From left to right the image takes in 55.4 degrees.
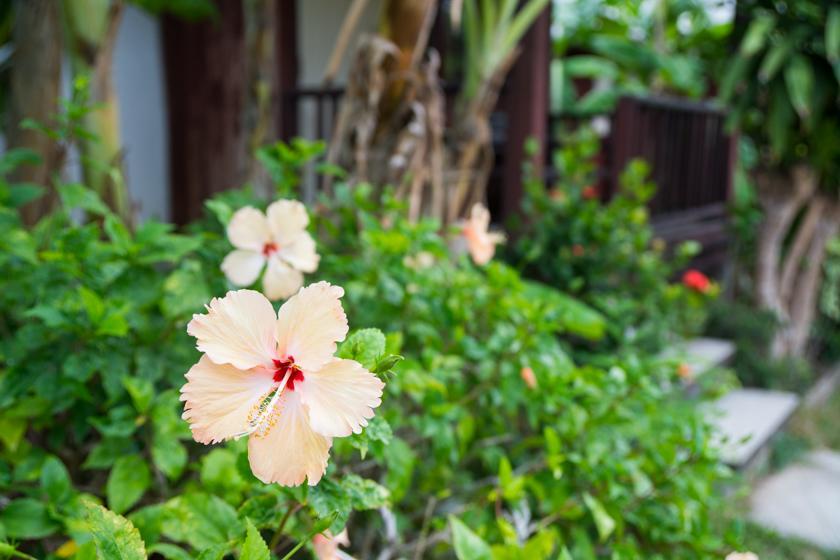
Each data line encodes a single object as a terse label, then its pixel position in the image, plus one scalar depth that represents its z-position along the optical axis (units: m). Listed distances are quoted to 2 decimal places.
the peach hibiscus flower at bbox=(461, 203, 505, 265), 1.68
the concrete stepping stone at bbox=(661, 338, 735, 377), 3.79
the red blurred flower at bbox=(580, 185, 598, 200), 3.63
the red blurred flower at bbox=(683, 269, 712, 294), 4.09
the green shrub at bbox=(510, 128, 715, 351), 3.41
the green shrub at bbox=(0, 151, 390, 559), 0.98
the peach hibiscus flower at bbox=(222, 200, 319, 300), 1.21
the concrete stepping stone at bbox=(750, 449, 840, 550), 3.00
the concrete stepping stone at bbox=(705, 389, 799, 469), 3.13
